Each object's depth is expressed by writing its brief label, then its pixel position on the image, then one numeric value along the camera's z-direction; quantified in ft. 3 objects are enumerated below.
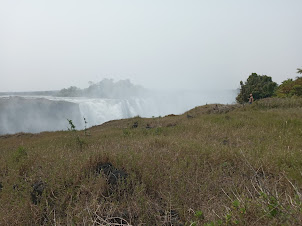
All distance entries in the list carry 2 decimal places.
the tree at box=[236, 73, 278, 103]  99.61
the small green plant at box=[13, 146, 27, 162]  14.24
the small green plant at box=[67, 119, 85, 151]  19.88
